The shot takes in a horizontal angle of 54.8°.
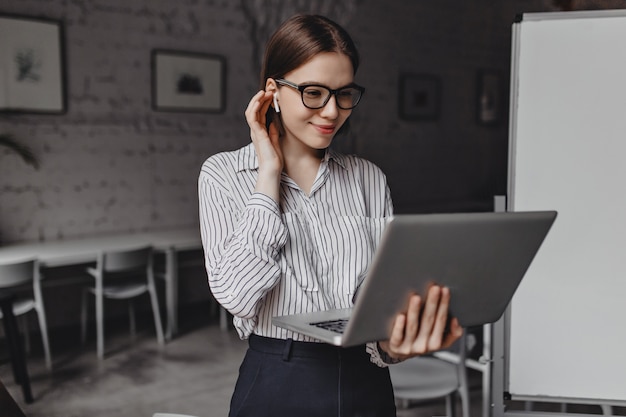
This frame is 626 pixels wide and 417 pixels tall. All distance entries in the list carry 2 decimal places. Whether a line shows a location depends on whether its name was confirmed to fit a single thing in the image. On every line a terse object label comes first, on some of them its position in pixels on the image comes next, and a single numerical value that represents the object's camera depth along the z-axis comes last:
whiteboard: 1.77
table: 4.08
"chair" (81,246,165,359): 4.14
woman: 1.07
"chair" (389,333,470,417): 2.42
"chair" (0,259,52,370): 3.62
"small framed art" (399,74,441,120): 6.96
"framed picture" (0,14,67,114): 4.46
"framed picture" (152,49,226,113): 5.21
